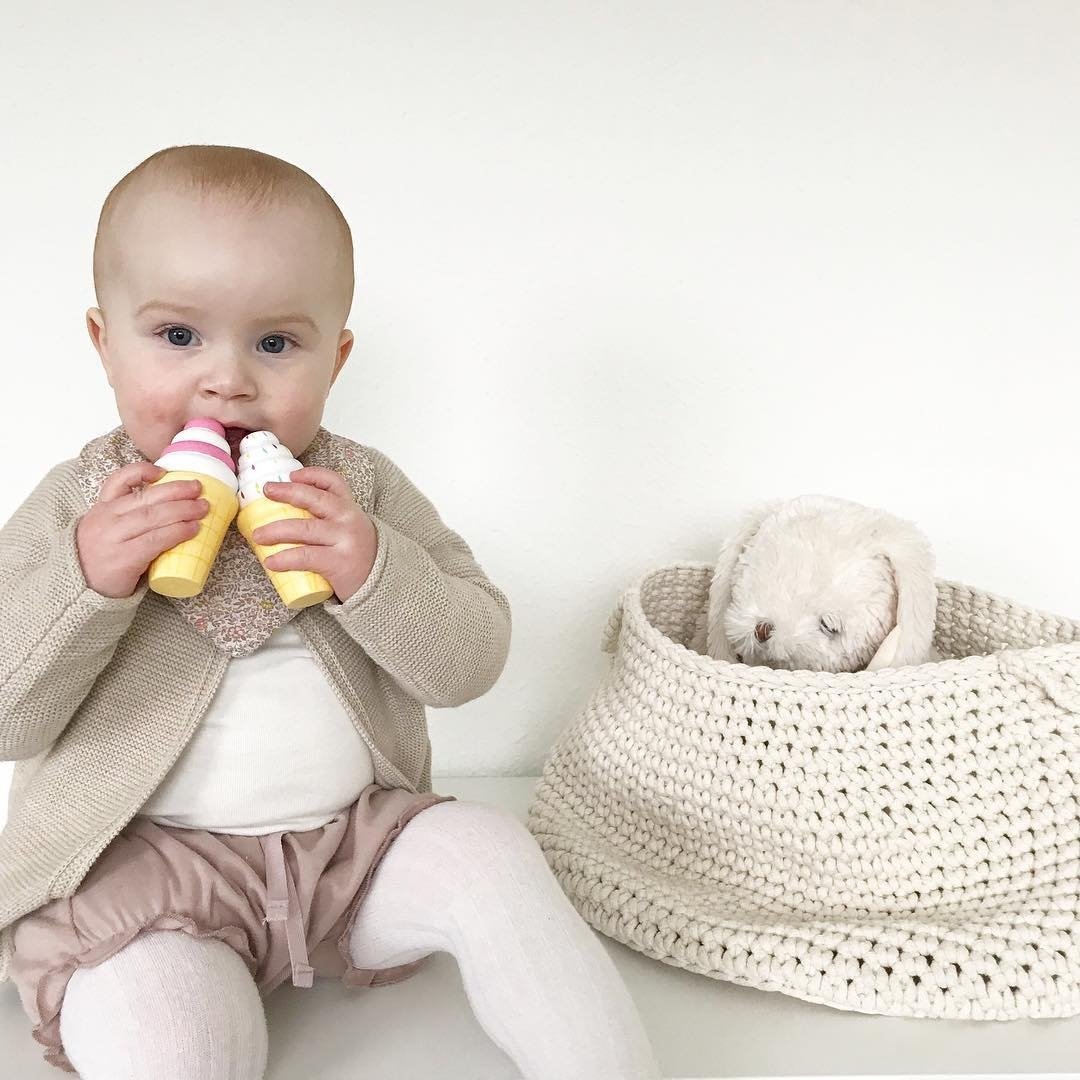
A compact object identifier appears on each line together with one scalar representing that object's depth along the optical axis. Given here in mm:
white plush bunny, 999
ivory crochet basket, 811
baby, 674
